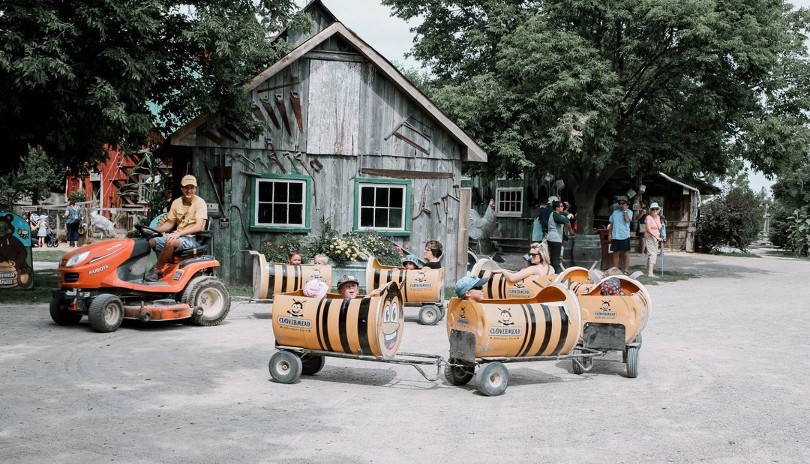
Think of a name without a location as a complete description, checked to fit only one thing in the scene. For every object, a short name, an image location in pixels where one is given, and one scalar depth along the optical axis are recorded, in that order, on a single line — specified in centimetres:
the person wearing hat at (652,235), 2189
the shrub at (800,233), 3775
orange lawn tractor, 1100
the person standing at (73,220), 2998
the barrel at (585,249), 2473
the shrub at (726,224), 3644
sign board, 1541
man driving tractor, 1162
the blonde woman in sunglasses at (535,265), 1048
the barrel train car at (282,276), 1304
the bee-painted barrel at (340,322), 793
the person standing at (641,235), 3296
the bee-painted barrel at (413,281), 1275
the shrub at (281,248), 1706
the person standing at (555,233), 1909
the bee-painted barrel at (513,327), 786
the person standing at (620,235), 2023
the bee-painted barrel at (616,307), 904
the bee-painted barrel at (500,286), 1090
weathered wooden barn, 1759
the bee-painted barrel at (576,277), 1012
